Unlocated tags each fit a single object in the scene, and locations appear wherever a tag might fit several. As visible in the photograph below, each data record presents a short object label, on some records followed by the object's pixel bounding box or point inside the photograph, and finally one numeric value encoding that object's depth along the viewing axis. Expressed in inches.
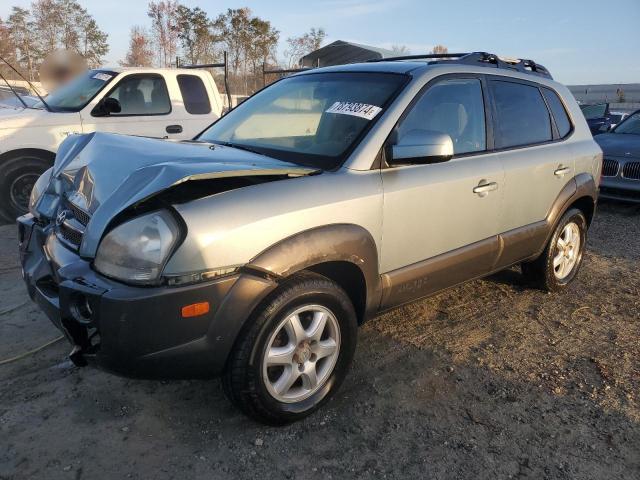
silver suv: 81.0
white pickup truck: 233.0
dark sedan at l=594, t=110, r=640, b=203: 304.7
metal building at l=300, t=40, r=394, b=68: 773.3
